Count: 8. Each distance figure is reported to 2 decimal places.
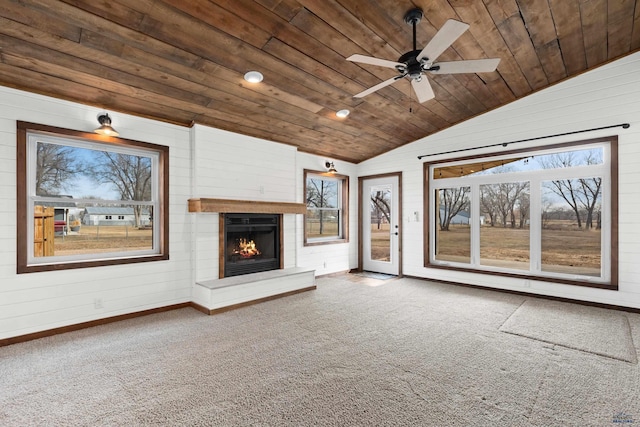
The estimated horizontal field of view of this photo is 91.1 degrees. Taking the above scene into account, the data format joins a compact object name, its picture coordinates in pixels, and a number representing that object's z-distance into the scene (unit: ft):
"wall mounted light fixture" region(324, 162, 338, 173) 20.21
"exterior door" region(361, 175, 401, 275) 20.89
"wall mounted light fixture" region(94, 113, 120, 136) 11.29
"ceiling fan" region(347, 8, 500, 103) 7.85
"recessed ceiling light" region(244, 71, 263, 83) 10.73
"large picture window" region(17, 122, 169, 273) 10.72
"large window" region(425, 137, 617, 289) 13.84
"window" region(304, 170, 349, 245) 20.35
